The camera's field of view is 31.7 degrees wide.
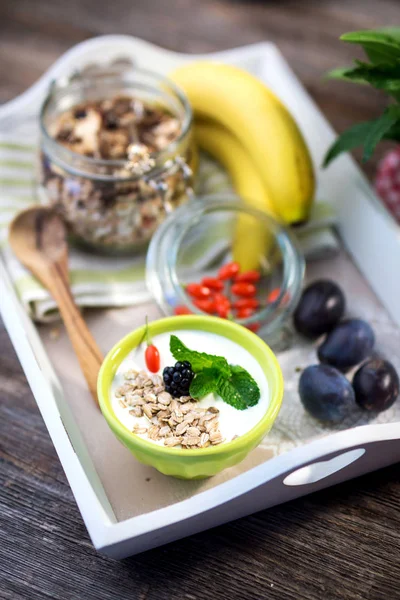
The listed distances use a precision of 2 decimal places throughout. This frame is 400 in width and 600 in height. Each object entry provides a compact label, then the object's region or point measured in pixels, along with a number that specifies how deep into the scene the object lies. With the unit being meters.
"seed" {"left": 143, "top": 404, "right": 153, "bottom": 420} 0.84
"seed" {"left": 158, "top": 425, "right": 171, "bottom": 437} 0.83
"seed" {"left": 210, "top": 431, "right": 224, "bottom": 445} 0.82
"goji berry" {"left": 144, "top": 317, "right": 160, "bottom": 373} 0.89
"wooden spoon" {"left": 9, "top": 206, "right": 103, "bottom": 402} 1.00
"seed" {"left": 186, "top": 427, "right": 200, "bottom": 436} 0.82
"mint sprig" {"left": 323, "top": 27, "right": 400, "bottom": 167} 1.00
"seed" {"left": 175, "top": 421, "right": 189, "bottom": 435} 0.83
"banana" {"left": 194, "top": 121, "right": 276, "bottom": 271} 1.14
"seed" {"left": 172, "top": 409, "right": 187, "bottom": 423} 0.84
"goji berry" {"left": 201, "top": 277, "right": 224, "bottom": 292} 1.10
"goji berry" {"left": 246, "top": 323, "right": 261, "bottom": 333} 1.05
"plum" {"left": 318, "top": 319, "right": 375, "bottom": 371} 1.01
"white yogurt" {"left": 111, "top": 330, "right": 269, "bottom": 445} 0.84
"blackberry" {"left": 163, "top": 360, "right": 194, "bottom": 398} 0.85
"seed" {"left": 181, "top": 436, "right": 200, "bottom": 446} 0.82
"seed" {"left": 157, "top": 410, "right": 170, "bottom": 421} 0.84
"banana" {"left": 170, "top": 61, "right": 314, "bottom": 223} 1.15
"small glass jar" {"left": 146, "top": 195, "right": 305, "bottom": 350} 1.06
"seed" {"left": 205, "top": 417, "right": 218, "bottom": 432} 0.83
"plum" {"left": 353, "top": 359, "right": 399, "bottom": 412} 0.95
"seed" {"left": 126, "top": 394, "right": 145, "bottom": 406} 0.86
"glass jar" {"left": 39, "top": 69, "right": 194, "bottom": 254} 1.10
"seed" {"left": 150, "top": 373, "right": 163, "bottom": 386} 0.88
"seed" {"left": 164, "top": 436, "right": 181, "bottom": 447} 0.82
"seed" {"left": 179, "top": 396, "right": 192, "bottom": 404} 0.86
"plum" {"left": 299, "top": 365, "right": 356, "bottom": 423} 0.93
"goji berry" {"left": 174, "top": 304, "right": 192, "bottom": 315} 1.05
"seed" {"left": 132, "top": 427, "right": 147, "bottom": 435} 0.83
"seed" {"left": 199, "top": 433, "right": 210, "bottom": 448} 0.82
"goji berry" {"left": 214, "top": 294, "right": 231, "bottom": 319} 1.05
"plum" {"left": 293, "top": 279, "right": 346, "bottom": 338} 1.06
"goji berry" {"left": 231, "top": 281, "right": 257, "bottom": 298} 1.11
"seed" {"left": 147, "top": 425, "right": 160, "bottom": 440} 0.83
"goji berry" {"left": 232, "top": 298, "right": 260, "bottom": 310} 1.09
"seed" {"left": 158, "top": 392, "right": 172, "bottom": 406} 0.86
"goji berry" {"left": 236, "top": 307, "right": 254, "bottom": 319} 1.08
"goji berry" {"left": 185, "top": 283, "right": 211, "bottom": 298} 1.08
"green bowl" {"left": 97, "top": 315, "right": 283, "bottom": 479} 0.80
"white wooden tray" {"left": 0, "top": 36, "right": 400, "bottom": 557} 0.77
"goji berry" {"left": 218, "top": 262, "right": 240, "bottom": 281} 1.12
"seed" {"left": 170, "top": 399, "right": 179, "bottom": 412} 0.85
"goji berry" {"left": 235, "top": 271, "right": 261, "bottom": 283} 1.12
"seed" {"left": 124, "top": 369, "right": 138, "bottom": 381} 0.89
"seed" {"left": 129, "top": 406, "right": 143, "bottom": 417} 0.85
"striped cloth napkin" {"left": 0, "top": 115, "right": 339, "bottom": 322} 1.10
